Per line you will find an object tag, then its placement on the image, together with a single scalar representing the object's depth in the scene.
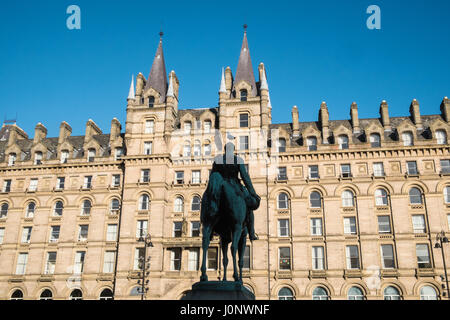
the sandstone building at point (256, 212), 40.22
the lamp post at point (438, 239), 32.18
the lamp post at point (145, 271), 40.30
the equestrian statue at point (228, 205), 11.53
